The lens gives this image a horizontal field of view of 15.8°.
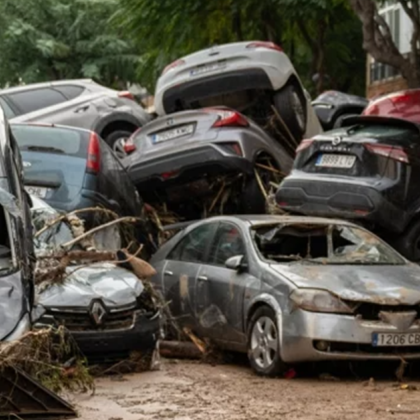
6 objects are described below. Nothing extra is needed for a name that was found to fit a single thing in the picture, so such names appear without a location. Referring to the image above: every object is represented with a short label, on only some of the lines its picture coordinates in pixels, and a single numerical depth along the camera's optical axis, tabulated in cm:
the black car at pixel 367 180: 1495
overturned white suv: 1830
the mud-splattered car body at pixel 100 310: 1218
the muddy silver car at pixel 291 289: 1227
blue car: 1543
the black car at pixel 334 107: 2211
